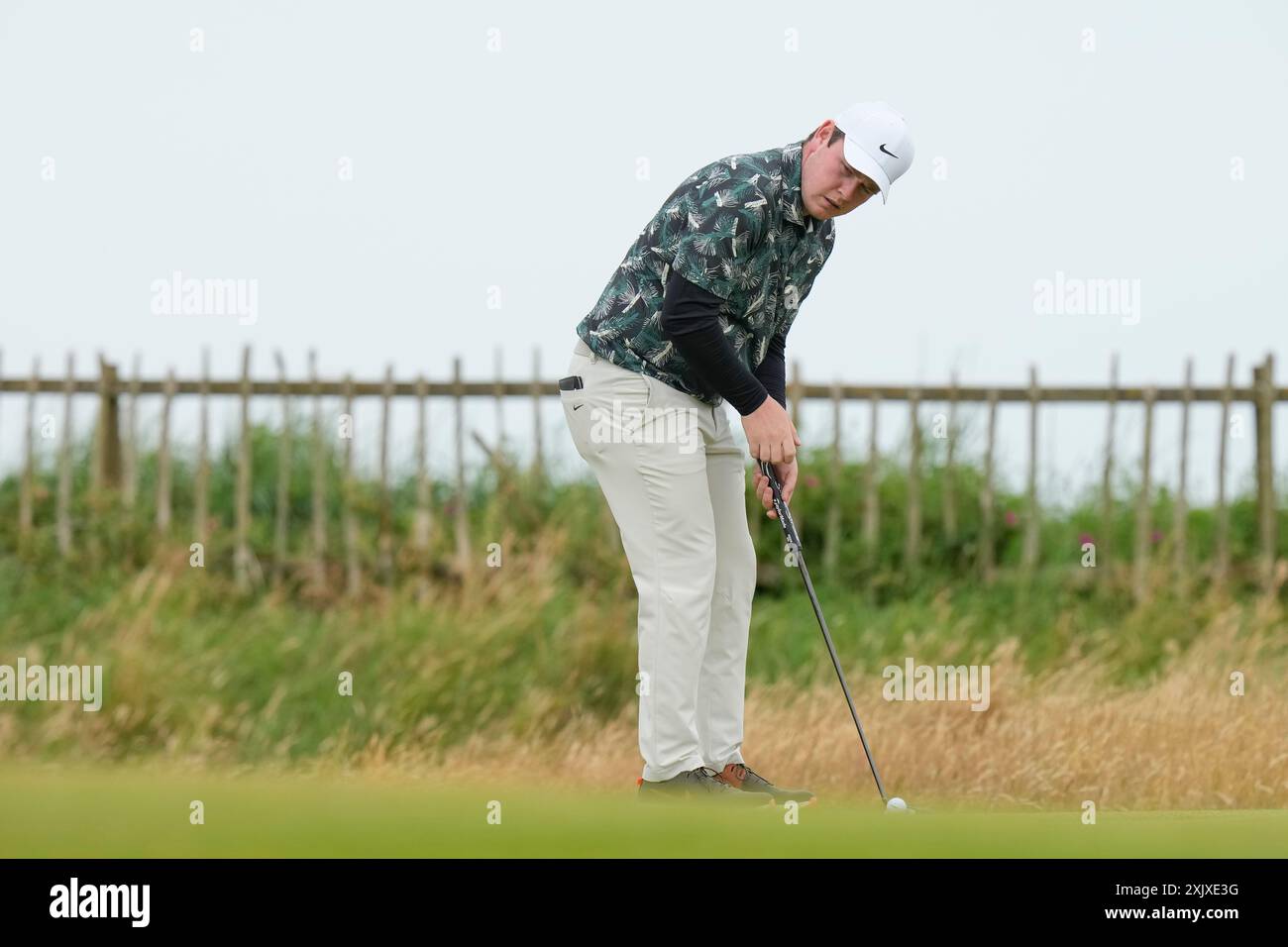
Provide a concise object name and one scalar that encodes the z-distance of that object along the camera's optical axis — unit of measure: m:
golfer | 7.61
